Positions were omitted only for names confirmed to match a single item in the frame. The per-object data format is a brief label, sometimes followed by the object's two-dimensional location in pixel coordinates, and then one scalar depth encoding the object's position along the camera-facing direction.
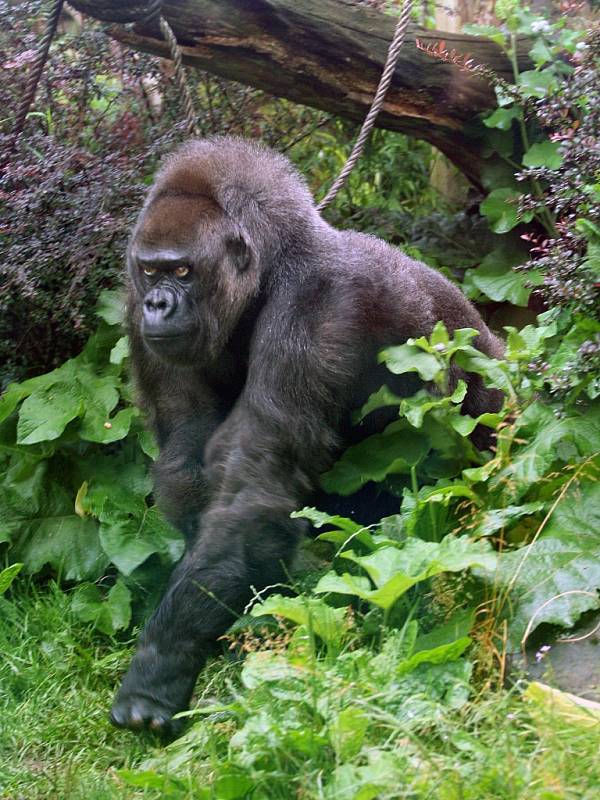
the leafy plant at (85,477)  4.43
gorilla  3.63
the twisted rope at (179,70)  4.71
